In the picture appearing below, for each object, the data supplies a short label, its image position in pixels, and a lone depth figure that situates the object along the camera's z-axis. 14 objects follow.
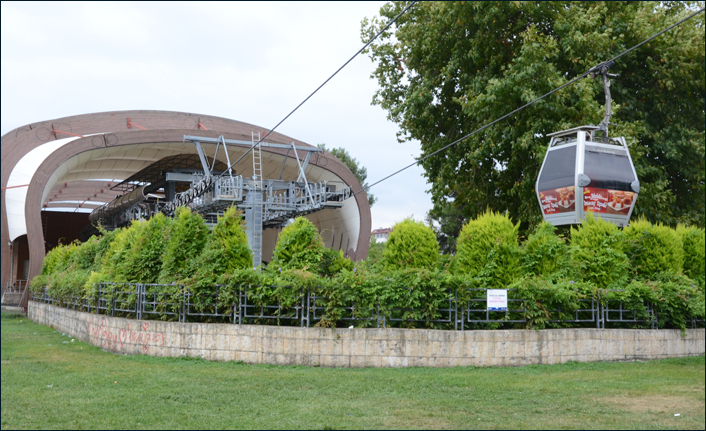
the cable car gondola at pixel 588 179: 17.22
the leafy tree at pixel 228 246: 12.75
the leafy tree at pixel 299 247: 12.64
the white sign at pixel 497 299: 11.52
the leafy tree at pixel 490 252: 12.45
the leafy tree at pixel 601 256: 13.06
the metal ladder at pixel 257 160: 29.11
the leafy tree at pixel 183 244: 13.52
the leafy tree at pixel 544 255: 13.11
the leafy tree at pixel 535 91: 21.75
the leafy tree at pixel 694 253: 14.07
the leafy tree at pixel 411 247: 12.98
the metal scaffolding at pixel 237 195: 28.27
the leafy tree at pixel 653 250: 13.45
